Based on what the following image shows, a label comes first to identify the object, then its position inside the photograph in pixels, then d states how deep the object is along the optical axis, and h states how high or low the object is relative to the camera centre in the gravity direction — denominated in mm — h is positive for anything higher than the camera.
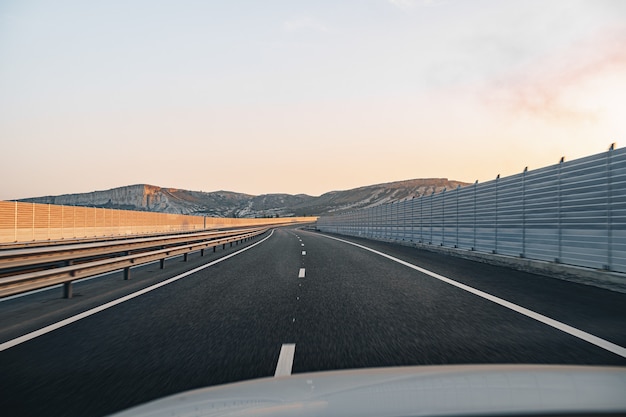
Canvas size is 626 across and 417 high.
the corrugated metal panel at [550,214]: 10500 +9
